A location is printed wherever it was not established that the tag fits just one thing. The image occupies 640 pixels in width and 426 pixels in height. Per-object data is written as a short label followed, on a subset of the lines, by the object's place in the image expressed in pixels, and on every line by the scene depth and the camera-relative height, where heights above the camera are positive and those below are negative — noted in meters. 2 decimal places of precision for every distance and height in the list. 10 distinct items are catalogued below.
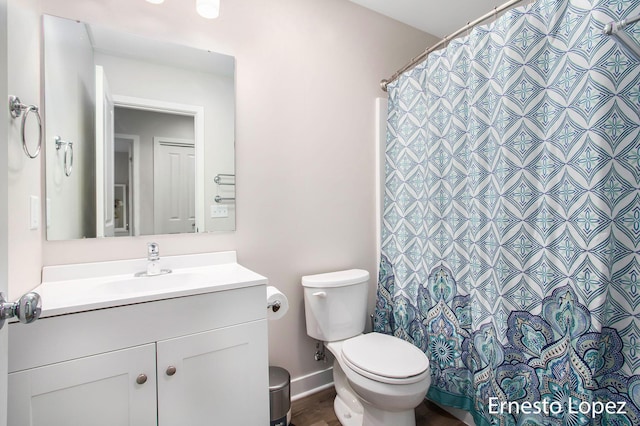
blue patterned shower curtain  1.07 -0.03
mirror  1.31 +0.36
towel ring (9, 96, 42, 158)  0.97 +0.33
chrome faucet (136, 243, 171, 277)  1.38 -0.23
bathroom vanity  0.90 -0.46
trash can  1.50 -0.92
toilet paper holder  1.37 -0.42
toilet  1.36 -0.71
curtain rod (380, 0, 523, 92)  1.37 +0.90
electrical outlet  1.15 +0.00
